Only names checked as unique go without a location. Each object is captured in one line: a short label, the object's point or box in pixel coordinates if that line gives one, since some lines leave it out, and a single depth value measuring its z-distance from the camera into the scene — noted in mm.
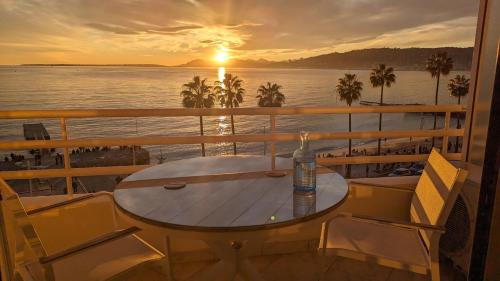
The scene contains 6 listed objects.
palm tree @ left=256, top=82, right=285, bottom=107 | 32628
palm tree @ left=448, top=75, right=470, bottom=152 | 38456
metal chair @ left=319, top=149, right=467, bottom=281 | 1474
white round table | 1188
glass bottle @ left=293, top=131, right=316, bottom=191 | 1494
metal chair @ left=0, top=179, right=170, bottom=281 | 1179
